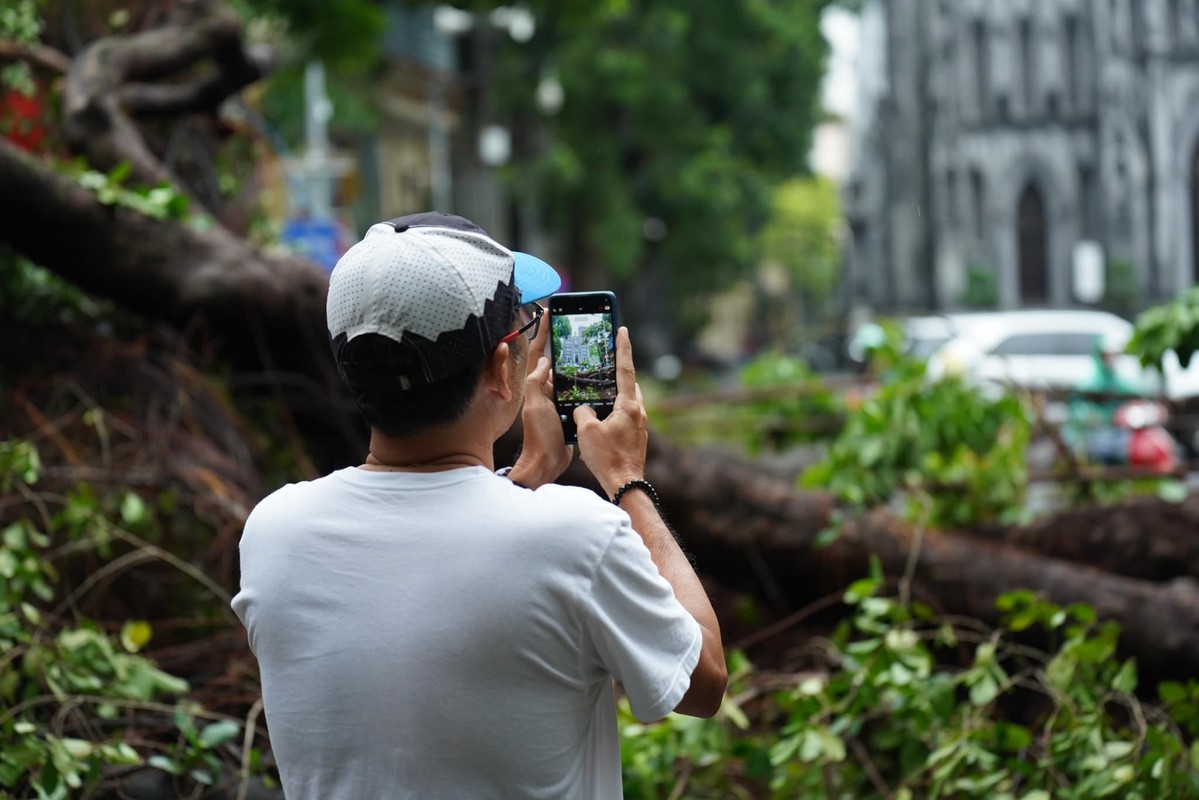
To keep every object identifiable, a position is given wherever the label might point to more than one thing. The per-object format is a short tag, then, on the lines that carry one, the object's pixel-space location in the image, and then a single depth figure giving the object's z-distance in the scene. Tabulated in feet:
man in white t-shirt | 6.57
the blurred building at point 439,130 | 90.89
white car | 63.21
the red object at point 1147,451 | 29.60
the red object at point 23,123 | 22.77
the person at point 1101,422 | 28.76
